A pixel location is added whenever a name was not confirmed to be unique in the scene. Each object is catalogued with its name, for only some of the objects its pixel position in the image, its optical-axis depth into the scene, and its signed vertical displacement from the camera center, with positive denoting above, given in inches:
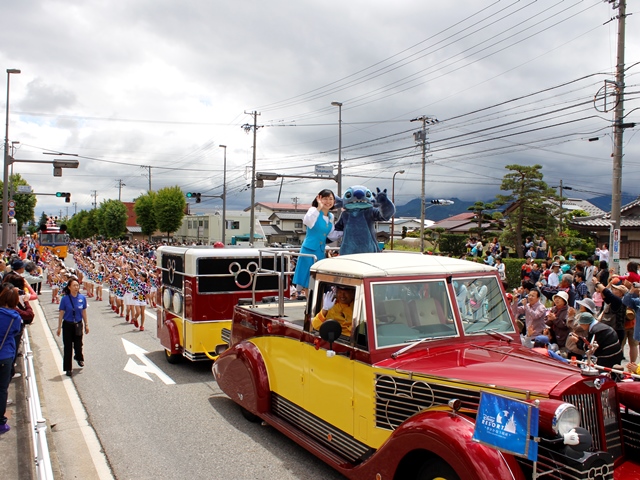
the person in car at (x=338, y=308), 197.8 -26.6
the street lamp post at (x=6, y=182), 918.4 +93.9
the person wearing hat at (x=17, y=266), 459.2 -28.3
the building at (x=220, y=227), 2659.9 +53.4
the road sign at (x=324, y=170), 1114.3 +145.5
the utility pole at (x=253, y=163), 1346.2 +209.2
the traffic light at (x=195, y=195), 1377.2 +109.3
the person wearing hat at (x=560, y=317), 332.1 -47.3
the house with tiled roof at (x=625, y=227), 886.4 +28.4
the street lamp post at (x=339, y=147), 1095.6 +200.6
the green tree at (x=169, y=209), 2605.8 +134.6
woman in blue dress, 294.2 +3.6
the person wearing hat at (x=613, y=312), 351.9 -46.4
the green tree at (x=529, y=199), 1183.4 +95.7
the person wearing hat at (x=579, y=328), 285.0 -47.8
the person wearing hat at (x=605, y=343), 268.8 -51.1
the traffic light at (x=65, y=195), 1461.6 +110.5
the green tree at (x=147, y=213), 2746.1 +119.6
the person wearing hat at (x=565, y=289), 458.3 -47.3
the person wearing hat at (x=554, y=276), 587.8 -38.4
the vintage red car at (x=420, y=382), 133.0 -43.8
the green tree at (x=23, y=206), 2267.5 +125.8
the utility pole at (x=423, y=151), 1218.4 +206.5
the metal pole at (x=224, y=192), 1593.3 +137.7
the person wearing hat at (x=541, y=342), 270.1 -52.0
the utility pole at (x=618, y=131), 581.9 +124.9
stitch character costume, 281.4 +9.8
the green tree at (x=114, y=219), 3314.5 +103.7
